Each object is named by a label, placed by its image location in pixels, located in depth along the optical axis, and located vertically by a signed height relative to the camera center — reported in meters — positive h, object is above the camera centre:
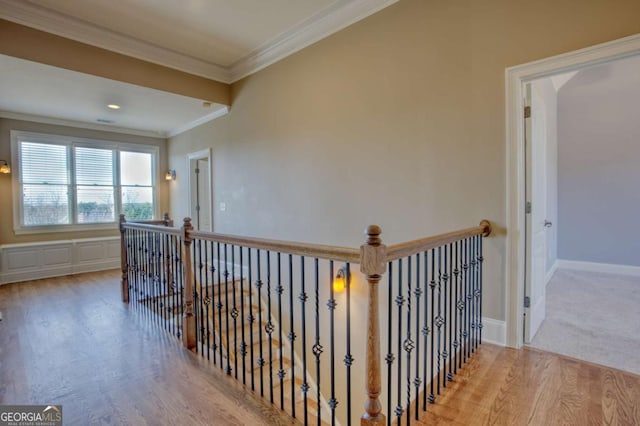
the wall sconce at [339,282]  3.27 -0.84
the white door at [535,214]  2.45 -0.09
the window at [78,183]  5.50 +0.51
